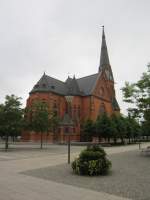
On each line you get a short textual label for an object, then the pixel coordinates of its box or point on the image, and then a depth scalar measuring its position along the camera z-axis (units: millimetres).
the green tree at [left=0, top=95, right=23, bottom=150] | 29422
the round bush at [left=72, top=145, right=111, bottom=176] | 11797
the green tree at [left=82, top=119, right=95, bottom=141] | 50934
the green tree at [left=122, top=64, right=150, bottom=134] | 21919
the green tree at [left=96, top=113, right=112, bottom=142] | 44812
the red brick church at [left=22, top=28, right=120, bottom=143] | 61656
